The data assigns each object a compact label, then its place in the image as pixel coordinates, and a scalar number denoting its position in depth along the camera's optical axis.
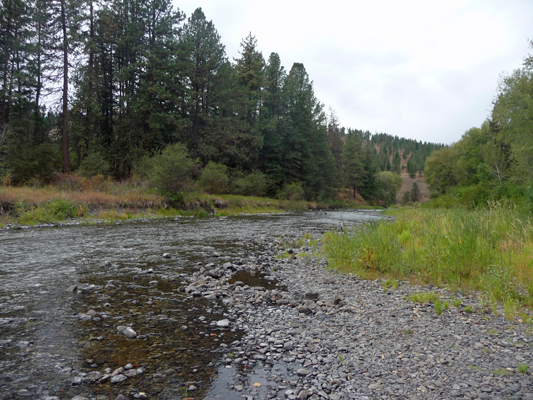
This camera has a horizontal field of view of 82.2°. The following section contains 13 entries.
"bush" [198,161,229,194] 35.78
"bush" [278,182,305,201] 47.84
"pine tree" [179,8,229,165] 39.94
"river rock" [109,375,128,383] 3.84
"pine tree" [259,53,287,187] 50.97
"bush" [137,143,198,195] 27.91
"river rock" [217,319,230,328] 5.68
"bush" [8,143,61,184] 25.95
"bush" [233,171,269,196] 40.91
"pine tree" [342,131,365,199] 80.44
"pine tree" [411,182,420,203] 125.68
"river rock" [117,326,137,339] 5.05
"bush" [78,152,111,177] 30.01
